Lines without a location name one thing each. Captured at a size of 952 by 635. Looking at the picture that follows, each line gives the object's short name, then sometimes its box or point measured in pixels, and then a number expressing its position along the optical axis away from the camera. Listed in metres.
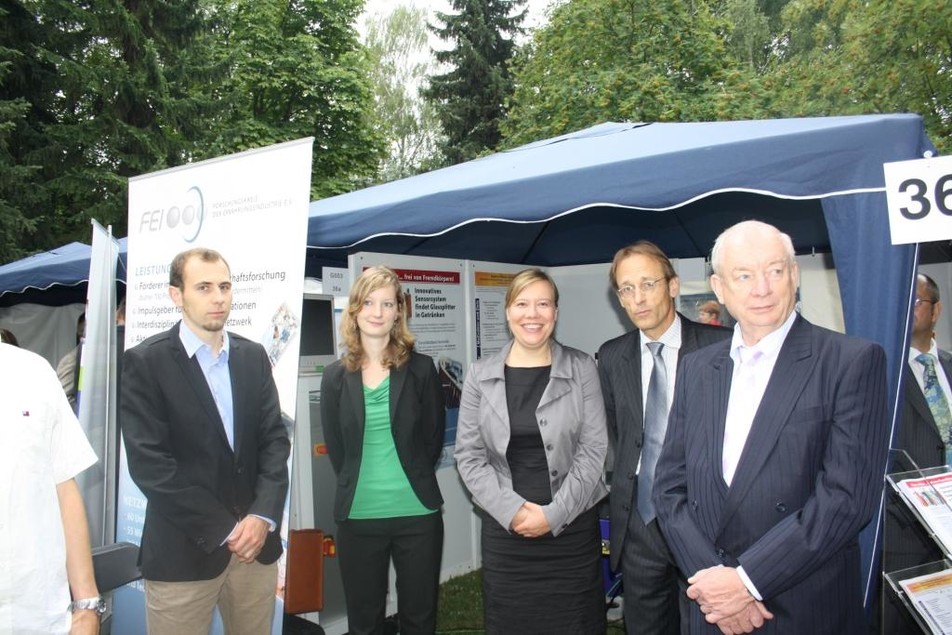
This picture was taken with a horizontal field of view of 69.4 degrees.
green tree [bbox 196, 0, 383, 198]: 15.80
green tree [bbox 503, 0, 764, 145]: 12.80
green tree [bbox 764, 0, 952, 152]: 9.11
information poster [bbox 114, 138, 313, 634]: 2.83
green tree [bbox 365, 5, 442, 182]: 21.83
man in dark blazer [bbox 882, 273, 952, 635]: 2.36
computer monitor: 3.73
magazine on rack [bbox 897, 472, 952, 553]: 1.78
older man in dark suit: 1.68
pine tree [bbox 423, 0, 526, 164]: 19.22
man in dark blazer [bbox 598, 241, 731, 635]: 2.40
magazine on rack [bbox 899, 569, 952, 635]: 1.84
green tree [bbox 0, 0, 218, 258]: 10.95
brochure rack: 1.83
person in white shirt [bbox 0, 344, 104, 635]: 1.49
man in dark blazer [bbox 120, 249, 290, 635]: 2.33
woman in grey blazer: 2.47
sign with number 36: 2.00
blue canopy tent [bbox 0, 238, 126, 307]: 5.76
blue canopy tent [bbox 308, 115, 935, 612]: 2.17
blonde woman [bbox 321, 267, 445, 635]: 2.72
